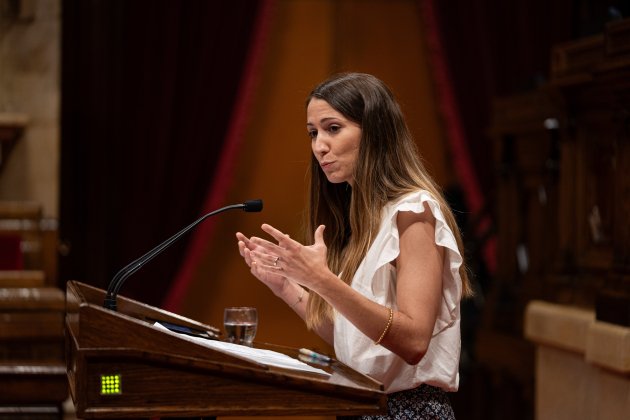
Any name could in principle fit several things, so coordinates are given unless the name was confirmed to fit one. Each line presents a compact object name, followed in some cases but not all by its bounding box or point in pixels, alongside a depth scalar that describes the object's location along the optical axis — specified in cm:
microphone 440
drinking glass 499
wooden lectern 376
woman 427
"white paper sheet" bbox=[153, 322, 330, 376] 406
